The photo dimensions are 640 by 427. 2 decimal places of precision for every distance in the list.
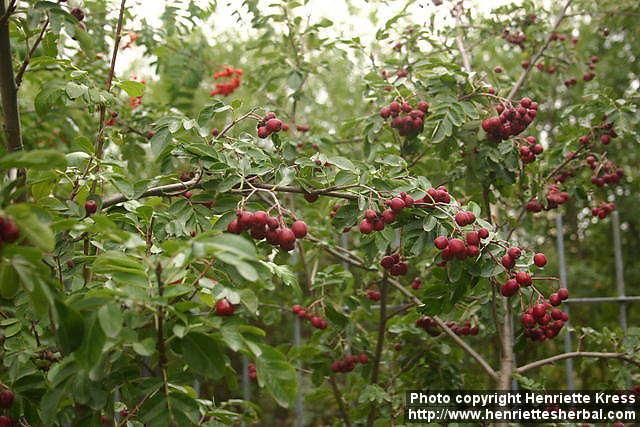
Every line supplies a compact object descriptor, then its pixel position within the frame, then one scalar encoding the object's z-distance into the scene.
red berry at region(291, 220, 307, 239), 0.65
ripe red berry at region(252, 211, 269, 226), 0.62
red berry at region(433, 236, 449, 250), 0.65
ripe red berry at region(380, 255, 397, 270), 0.76
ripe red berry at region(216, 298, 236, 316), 0.57
